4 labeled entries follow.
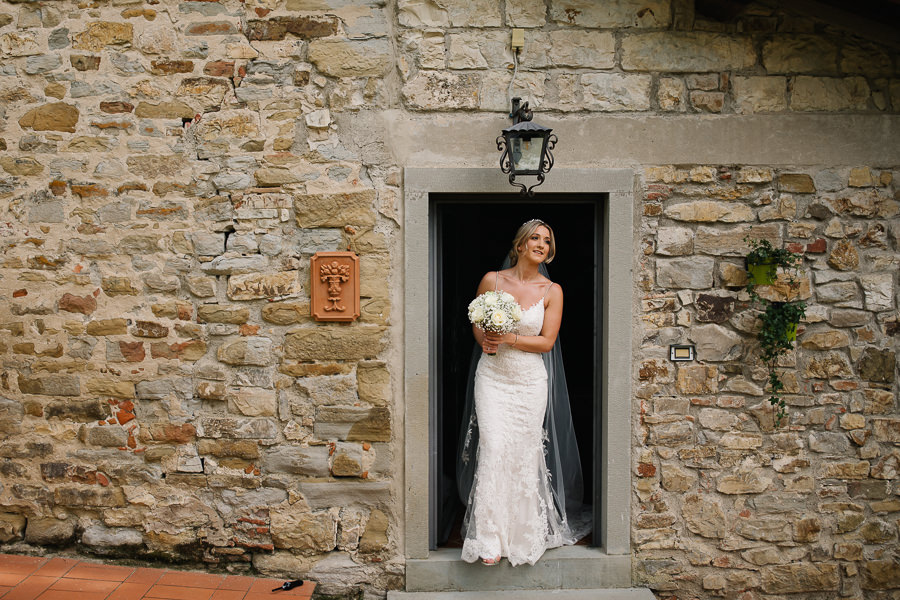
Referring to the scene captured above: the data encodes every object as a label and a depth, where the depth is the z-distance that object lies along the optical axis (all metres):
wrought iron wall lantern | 3.47
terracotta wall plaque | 3.75
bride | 3.77
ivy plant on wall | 3.69
